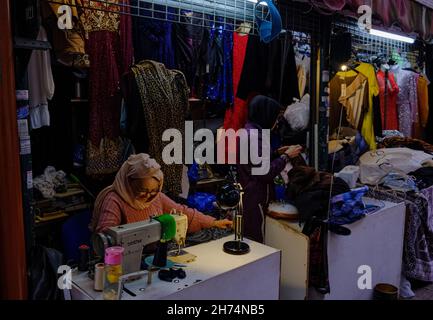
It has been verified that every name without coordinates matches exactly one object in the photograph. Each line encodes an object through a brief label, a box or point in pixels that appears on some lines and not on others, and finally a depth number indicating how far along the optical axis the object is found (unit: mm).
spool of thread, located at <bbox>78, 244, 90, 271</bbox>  1810
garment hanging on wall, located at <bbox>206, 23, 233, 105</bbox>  3334
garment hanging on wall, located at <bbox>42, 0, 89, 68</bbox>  2588
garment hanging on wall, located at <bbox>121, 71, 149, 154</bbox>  2816
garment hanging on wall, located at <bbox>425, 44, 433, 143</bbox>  5074
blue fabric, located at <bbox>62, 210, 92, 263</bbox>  2289
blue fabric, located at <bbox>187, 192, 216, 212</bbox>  3422
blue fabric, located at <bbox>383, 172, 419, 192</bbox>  3322
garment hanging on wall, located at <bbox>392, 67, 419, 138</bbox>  4621
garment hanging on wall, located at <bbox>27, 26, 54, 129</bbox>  2604
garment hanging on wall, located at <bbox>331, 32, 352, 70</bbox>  3504
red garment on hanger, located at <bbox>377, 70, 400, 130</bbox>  4465
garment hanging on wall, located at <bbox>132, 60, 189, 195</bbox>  2840
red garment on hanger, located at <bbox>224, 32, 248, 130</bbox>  3441
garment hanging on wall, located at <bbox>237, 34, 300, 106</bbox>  3443
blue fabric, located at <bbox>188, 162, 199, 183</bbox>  3473
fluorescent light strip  3927
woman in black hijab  2814
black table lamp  2062
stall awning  3094
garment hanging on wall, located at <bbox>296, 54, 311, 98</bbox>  3785
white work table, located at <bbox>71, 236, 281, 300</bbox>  1667
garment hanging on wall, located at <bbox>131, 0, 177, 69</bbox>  3018
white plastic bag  3482
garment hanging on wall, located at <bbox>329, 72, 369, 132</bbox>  4066
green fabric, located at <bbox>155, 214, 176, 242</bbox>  1874
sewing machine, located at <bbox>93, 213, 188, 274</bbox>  1717
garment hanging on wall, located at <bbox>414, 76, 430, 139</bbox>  4895
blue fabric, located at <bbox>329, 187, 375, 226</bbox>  2646
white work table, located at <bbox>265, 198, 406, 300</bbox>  2523
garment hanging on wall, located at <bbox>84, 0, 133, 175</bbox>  2799
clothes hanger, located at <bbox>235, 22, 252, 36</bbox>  3087
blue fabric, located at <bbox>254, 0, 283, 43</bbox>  2688
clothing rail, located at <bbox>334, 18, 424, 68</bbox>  3723
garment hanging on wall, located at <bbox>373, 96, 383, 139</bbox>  4312
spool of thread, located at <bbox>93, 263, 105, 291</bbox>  1633
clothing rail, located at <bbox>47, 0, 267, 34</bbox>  2926
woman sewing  2133
